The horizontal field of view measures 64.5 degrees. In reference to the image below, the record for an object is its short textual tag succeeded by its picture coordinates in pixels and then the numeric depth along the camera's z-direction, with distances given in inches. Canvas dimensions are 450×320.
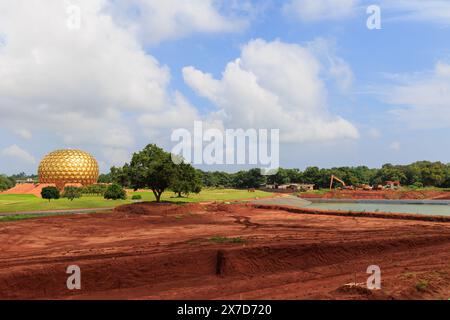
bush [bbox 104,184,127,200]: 2417.6
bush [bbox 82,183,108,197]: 3048.7
